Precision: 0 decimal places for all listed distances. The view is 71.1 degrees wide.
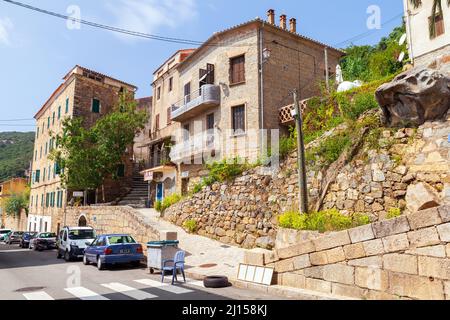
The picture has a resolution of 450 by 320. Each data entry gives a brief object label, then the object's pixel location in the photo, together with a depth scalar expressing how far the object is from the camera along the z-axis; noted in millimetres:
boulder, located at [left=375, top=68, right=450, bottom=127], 10789
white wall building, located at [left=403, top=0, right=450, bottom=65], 17938
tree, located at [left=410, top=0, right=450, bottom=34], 11097
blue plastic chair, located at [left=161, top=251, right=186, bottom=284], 9914
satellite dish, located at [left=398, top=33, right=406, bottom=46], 22797
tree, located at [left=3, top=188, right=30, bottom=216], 45969
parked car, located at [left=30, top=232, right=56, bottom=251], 23422
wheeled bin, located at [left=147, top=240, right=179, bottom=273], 11219
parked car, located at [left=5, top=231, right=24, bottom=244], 31558
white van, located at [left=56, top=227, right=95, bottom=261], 15992
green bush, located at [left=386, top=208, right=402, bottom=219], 10353
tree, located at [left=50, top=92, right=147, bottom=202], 26531
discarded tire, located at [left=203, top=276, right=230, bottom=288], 8992
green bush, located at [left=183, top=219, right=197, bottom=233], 17375
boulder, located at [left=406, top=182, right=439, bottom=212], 9992
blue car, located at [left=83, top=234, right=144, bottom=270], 12602
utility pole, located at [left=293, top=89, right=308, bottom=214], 11852
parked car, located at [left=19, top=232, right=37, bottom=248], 26831
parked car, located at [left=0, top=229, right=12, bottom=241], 35234
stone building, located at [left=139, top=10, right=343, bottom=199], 19312
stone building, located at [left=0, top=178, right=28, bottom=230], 53297
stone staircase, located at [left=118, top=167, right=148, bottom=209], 28128
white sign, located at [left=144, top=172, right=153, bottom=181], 25041
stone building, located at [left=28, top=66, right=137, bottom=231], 31344
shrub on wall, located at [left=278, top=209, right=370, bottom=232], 10766
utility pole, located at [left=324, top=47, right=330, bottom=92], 21892
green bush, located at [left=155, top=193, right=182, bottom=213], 20484
